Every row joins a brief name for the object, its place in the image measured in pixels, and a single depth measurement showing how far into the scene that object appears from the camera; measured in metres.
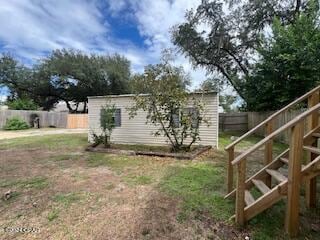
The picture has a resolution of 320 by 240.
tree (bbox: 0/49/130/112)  26.11
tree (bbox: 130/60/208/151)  7.99
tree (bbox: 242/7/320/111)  9.26
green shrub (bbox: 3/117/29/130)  19.49
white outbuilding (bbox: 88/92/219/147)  9.27
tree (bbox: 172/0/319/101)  14.99
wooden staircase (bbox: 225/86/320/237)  2.68
